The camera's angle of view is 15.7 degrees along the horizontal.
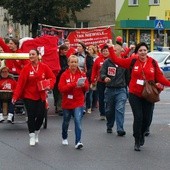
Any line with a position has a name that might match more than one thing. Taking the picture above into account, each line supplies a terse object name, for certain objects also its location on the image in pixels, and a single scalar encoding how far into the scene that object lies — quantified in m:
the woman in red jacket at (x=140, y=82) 10.38
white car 30.62
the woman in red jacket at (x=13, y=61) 14.42
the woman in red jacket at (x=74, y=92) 10.61
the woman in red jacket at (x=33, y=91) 10.95
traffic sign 33.59
